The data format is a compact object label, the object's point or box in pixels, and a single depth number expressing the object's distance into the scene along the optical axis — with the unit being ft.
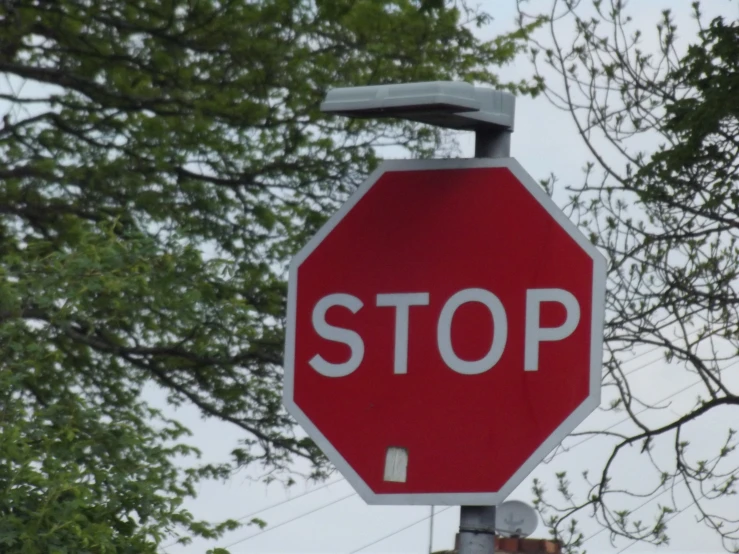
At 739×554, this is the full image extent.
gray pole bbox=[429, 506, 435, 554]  63.83
